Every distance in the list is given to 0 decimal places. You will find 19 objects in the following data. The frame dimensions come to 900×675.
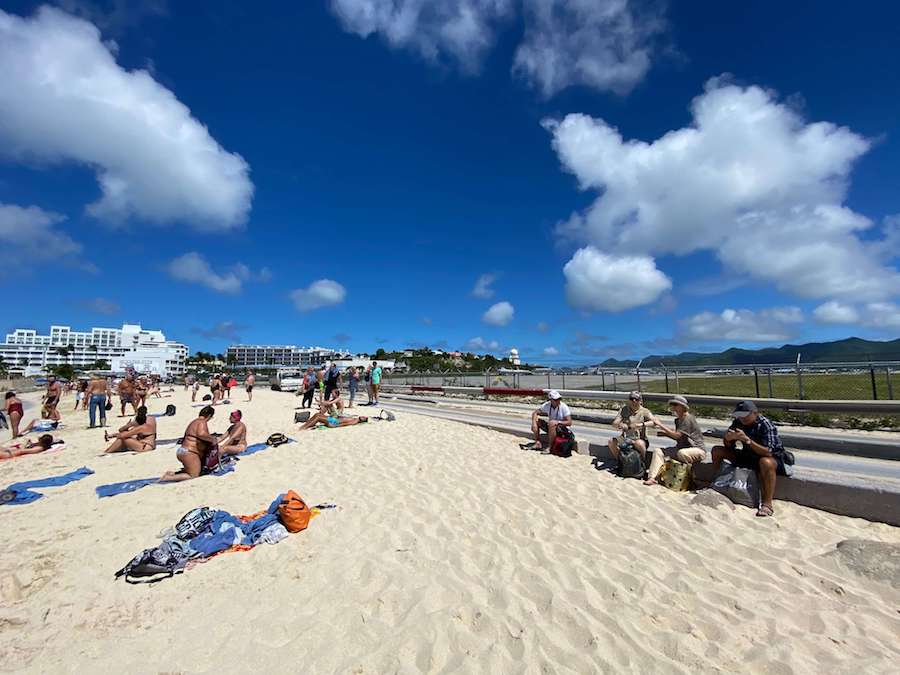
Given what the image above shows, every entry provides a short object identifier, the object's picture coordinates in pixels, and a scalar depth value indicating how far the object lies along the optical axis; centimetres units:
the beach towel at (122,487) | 654
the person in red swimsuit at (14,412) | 1259
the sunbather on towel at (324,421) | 1199
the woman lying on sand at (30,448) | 974
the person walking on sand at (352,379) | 1904
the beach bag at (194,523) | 461
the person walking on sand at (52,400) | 1537
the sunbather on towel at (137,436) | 981
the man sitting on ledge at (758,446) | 514
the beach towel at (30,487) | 632
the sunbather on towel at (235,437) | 861
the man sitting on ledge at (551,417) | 843
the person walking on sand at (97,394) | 1424
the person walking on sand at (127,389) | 1764
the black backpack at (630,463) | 657
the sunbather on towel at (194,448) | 727
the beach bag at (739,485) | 521
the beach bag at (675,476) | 595
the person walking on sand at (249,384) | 2322
